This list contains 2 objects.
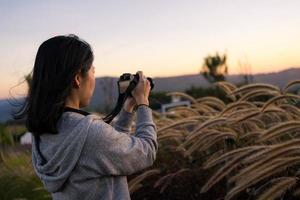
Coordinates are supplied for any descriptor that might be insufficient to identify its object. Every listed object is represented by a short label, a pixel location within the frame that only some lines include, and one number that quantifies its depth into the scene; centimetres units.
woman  166
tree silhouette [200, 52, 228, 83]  1584
